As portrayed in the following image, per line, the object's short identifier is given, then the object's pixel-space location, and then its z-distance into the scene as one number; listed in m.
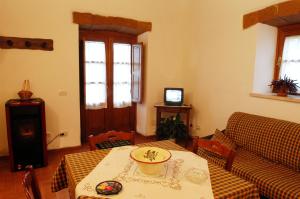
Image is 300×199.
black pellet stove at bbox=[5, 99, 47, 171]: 2.88
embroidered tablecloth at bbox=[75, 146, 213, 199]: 1.20
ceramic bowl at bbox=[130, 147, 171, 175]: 1.36
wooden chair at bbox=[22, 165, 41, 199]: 1.14
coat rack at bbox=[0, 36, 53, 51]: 3.11
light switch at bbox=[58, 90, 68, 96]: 3.54
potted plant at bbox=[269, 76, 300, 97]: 2.82
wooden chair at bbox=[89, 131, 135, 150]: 1.93
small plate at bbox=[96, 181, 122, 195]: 1.19
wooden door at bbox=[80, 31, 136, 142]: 3.97
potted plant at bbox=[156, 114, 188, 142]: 3.98
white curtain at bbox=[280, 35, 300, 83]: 3.03
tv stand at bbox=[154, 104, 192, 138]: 4.05
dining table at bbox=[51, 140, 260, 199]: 1.26
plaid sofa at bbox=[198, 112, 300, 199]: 2.03
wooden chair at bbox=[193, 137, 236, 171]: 1.68
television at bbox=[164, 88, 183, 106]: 4.12
